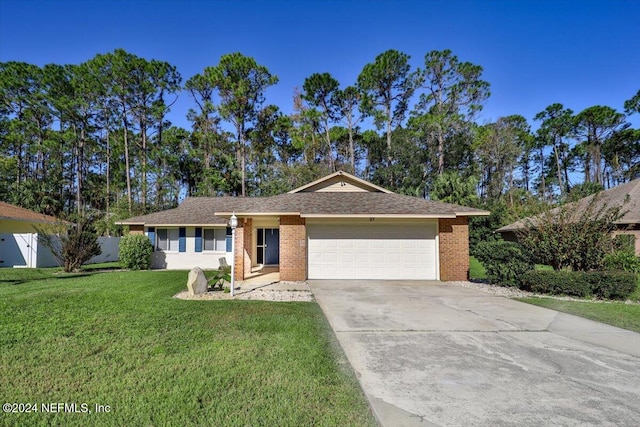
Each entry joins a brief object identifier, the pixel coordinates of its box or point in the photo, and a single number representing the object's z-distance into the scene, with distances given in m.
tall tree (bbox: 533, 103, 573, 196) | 33.66
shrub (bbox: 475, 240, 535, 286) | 9.45
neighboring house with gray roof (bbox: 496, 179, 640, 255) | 13.65
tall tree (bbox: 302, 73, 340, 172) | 26.81
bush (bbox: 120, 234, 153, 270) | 14.23
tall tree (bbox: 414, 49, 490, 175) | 25.78
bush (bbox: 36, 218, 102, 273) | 12.84
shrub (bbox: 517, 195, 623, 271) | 8.76
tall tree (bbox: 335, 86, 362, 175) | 27.11
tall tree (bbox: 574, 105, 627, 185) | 31.39
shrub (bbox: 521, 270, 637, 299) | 8.00
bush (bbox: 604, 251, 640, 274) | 9.52
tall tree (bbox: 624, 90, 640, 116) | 29.82
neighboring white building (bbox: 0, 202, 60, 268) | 14.59
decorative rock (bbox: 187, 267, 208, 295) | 8.37
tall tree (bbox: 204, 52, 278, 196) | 25.56
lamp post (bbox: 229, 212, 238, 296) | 8.34
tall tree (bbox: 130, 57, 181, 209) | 25.55
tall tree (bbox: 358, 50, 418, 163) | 25.82
